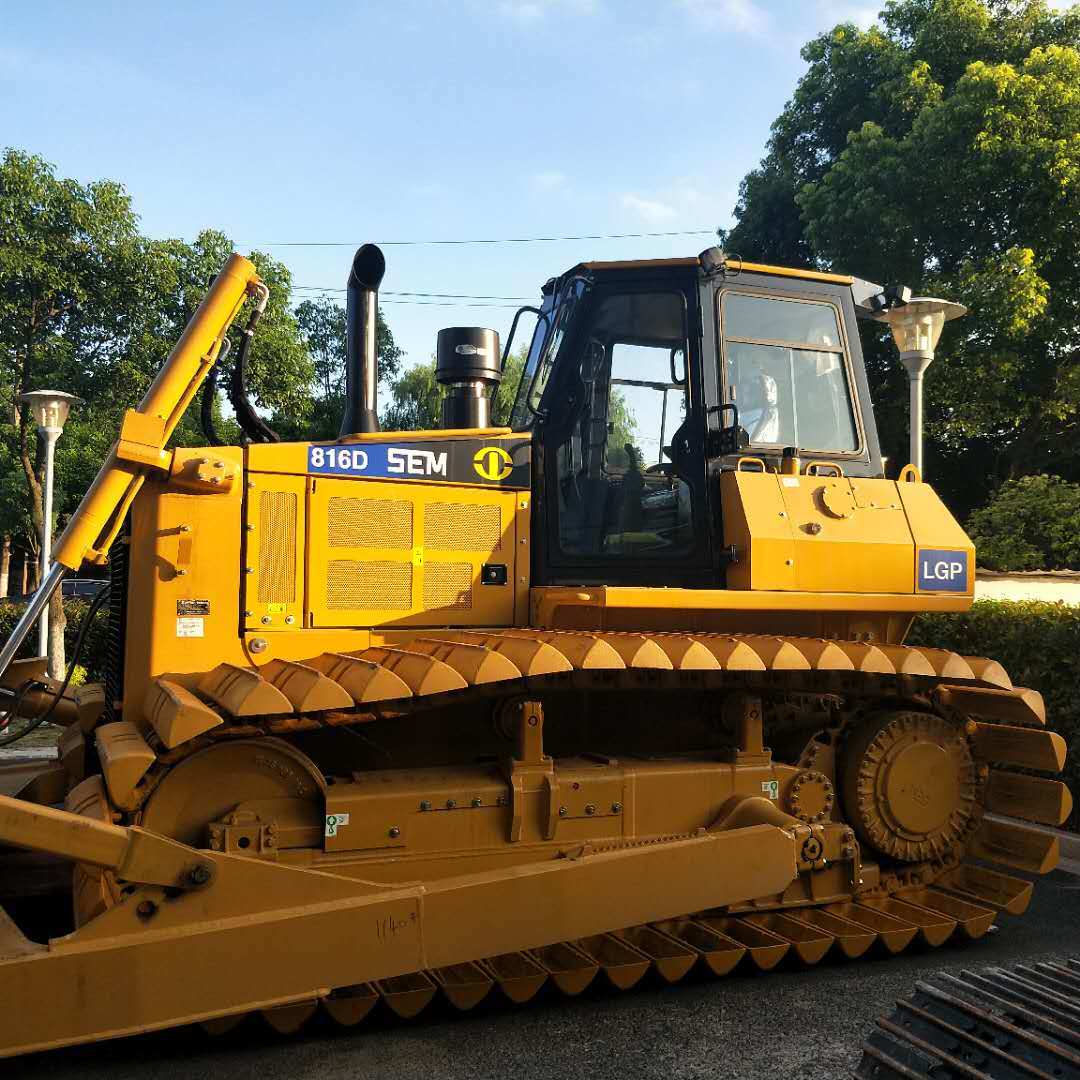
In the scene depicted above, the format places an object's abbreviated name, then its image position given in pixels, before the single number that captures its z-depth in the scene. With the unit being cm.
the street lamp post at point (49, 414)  1207
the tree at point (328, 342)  2955
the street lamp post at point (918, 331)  951
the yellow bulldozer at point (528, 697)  374
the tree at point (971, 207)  1712
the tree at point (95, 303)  1500
